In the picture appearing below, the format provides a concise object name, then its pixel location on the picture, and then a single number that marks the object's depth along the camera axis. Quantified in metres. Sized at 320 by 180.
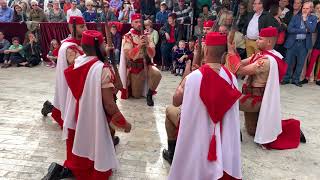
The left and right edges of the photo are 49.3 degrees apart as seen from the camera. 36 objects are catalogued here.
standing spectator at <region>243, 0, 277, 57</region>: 7.10
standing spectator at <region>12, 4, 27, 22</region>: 9.52
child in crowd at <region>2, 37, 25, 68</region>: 8.80
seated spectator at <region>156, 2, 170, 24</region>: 9.14
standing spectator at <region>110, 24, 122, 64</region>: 8.85
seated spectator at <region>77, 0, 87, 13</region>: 10.19
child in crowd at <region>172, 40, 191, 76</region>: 8.13
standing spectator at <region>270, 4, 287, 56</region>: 7.36
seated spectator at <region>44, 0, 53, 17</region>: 9.83
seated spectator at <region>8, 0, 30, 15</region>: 9.78
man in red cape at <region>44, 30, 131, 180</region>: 3.32
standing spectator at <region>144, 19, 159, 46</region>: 8.25
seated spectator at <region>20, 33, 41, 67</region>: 8.89
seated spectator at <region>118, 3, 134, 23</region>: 9.46
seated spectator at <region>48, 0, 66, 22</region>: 9.67
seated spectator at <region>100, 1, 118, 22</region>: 9.44
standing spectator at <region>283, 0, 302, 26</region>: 7.31
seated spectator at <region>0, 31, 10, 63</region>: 8.92
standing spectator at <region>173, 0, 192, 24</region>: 8.99
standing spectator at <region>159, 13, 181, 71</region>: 8.50
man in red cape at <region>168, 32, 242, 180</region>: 2.92
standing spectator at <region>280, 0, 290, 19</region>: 7.72
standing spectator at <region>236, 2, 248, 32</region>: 7.82
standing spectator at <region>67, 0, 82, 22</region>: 8.98
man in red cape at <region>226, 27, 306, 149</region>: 4.45
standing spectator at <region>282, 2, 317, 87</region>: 7.25
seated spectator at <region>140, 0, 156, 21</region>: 9.57
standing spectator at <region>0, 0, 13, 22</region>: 9.42
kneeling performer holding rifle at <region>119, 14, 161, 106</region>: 5.95
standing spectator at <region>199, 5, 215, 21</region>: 8.17
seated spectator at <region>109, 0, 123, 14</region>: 10.16
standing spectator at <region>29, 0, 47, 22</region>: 9.48
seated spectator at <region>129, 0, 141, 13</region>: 9.67
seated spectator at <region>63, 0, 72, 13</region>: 10.40
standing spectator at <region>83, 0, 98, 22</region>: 9.40
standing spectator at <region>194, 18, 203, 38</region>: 8.00
